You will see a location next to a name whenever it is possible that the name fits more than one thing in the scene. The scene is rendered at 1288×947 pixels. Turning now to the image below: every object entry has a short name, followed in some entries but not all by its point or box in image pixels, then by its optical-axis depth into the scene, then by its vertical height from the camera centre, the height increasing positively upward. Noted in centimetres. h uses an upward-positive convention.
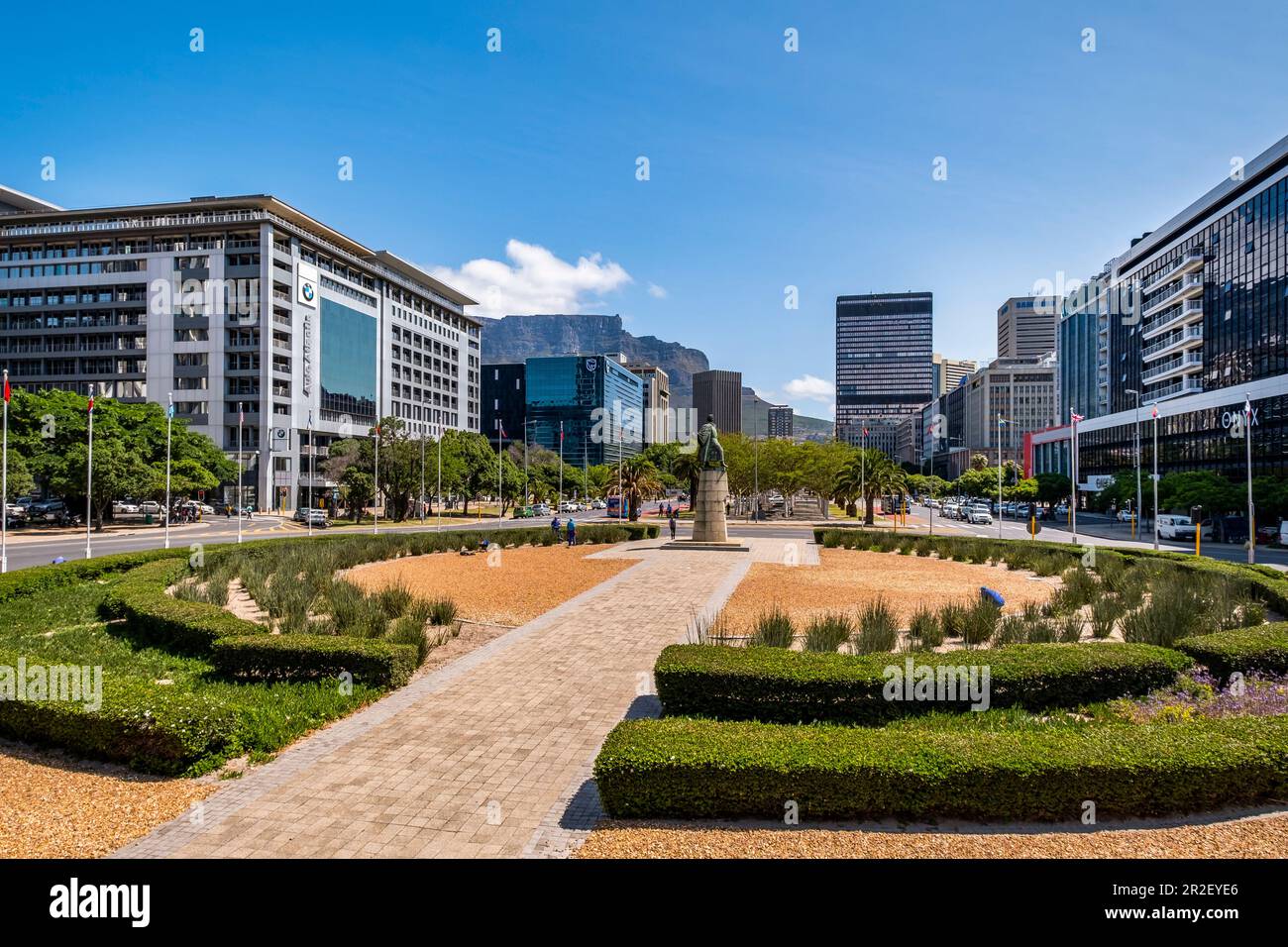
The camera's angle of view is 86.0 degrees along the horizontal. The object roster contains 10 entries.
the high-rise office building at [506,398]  17750 +2110
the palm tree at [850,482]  5916 -29
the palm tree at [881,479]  5675 -3
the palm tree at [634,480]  5347 -12
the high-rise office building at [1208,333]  5641 +1431
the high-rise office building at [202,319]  7400 +1781
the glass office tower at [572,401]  16538 +1889
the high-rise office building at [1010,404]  17200 +1884
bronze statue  3281 +134
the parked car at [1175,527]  4434 -311
